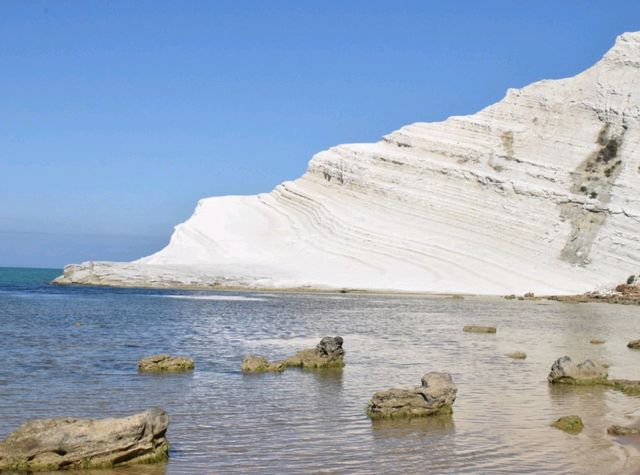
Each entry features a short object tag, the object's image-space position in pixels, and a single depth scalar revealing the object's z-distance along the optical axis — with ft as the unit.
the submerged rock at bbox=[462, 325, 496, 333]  80.64
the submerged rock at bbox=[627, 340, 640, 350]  70.23
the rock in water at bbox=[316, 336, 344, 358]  54.08
